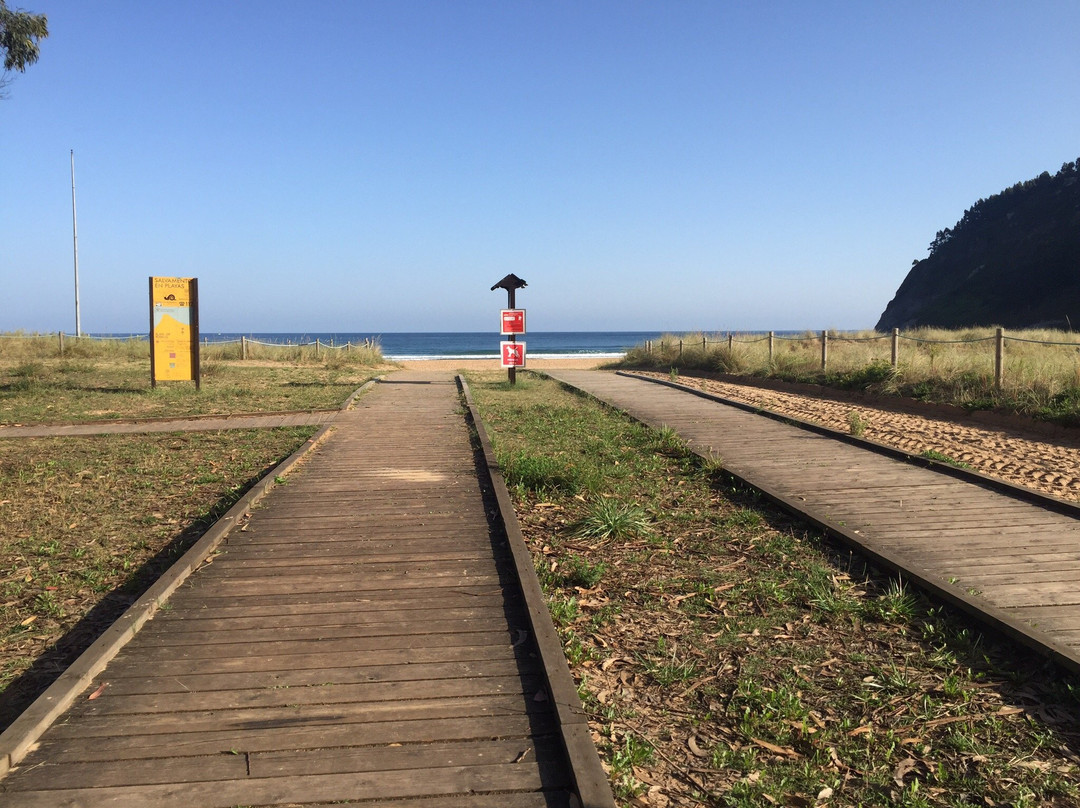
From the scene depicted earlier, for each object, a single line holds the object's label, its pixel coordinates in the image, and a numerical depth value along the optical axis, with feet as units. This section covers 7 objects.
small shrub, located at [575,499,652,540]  21.81
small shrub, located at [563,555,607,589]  18.15
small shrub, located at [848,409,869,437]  37.68
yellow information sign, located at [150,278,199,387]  63.57
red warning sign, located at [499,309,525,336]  71.15
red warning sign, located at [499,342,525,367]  70.28
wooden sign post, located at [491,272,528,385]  70.44
